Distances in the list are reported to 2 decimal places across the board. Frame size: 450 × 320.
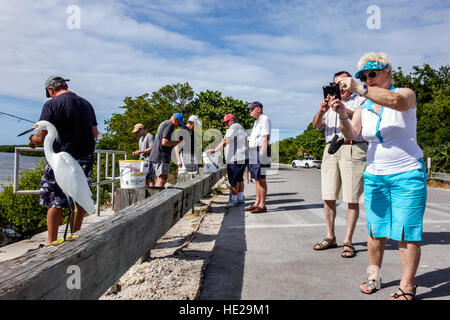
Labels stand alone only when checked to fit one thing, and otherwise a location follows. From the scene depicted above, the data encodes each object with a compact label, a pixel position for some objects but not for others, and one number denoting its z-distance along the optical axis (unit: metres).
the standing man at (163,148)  7.07
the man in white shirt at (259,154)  7.33
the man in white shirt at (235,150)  8.16
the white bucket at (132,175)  3.95
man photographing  4.29
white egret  2.18
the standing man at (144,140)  8.57
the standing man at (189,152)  8.30
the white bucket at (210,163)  8.82
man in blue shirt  3.63
